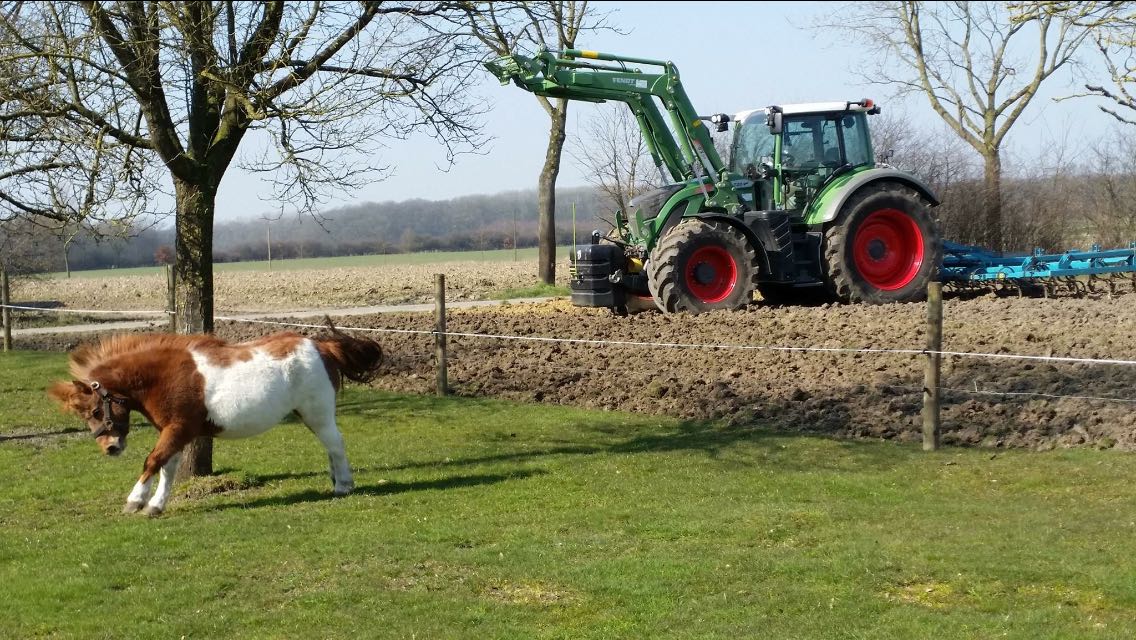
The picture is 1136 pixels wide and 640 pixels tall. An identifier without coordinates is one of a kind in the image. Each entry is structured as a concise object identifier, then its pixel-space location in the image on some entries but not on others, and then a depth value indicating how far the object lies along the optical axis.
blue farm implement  19.62
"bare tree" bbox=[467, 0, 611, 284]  28.11
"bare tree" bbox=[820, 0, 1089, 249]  31.58
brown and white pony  8.56
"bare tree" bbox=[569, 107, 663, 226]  31.00
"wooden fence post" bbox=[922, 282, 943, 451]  10.23
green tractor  18.62
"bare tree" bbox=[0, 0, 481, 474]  9.04
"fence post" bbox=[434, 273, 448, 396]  14.18
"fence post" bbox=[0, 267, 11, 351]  20.17
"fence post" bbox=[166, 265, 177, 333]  13.25
